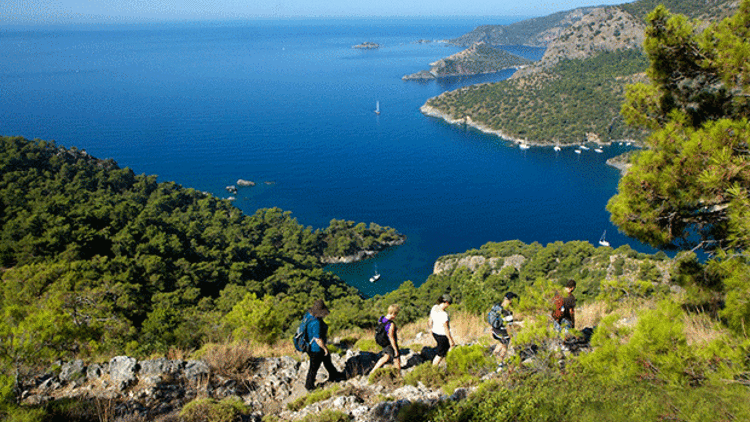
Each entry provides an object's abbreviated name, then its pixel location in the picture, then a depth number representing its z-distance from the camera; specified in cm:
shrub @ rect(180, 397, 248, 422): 471
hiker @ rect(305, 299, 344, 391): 561
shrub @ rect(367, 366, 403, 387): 581
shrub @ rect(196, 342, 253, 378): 612
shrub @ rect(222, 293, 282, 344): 848
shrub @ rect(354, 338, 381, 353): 731
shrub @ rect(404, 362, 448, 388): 562
